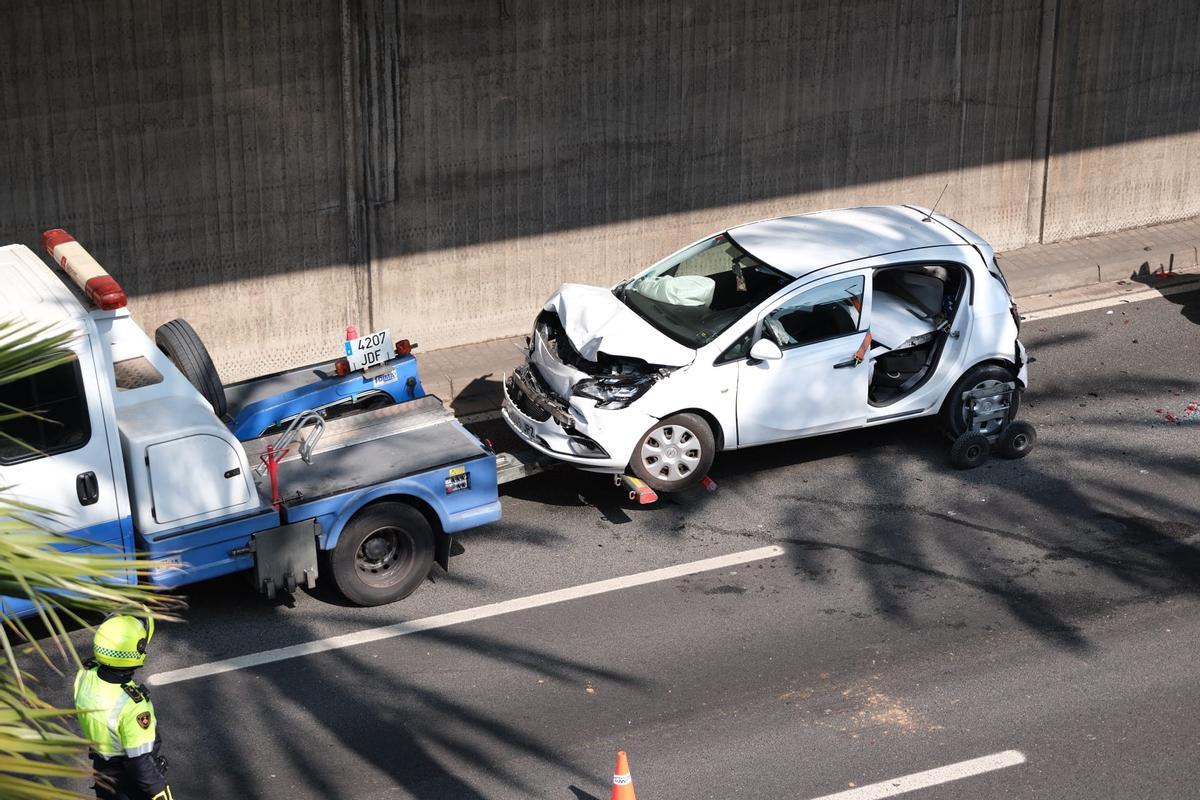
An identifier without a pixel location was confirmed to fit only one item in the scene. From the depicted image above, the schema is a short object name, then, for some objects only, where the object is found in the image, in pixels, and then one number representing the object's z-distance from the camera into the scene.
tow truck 16.09
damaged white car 20.69
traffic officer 12.42
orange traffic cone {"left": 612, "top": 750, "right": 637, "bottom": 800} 14.18
